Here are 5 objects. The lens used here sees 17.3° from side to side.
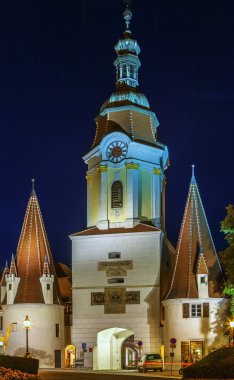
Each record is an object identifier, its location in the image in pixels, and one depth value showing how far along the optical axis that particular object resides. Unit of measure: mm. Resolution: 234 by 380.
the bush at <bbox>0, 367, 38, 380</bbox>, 30609
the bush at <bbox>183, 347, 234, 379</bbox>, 32531
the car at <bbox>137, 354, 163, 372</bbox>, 52781
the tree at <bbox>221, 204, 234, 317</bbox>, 51562
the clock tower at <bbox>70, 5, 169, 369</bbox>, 62156
